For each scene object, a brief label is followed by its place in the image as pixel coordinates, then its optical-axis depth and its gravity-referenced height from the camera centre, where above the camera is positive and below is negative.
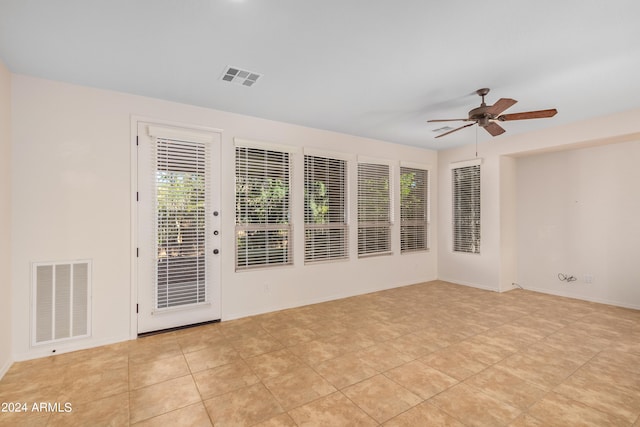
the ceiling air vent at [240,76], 2.90 +1.41
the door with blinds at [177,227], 3.49 -0.09
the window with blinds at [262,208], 4.12 +0.15
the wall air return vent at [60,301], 2.95 -0.80
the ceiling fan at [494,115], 2.92 +1.05
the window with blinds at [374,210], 5.37 +0.14
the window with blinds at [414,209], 5.99 +0.16
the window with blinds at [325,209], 4.73 +0.15
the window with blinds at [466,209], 5.77 +0.15
